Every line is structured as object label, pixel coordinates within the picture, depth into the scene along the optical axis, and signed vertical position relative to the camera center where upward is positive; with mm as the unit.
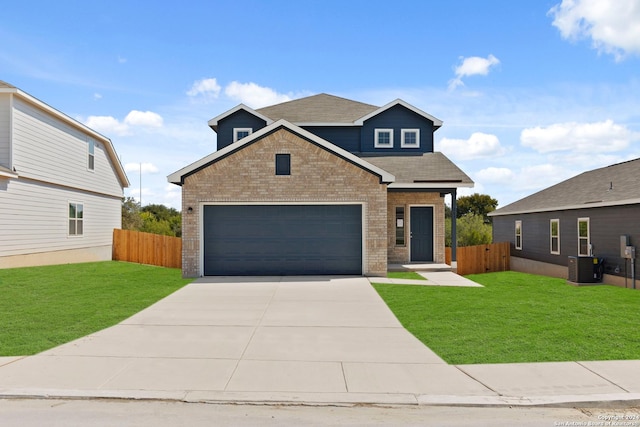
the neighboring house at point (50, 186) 17078 +1788
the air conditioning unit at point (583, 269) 16438 -1639
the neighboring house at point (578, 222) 16078 +98
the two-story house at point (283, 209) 15758 +575
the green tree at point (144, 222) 32594 +272
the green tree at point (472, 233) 28859 -544
